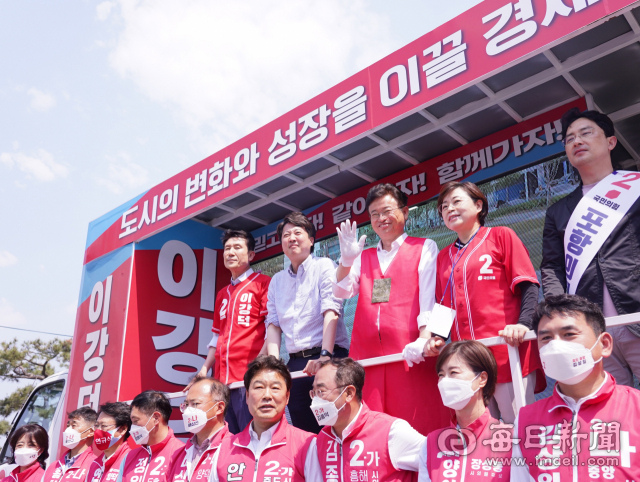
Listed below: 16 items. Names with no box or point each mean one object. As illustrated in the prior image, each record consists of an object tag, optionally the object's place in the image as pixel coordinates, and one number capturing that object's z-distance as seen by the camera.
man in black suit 2.51
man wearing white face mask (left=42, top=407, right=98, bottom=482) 4.57
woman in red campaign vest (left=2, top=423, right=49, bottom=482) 5.00
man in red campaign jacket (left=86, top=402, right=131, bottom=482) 4.29
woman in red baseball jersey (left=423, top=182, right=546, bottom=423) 2.59
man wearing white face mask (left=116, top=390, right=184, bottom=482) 3.89
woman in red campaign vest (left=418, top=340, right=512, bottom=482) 2.22
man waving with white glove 2.84
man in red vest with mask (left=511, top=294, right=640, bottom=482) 1.91
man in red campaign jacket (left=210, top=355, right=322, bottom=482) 2.89
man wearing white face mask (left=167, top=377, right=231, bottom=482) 3.46
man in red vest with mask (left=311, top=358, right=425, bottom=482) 2.54
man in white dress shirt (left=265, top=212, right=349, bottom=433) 3.63
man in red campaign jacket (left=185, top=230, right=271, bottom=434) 4.01
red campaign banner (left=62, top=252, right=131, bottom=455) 5.50
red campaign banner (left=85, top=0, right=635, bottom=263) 3.13
